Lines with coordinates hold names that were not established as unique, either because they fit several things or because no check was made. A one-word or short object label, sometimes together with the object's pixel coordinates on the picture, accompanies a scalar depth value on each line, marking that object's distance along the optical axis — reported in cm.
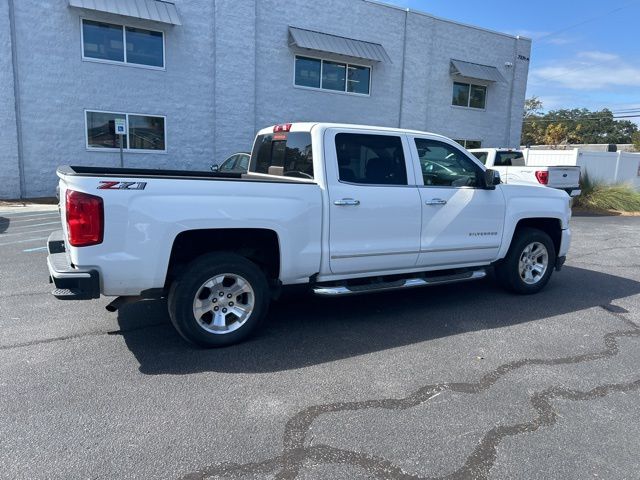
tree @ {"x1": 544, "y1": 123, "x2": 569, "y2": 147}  4138
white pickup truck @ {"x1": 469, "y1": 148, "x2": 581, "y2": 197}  1345
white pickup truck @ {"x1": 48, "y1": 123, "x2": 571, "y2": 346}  376
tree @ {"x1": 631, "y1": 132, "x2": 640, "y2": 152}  4699
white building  1479
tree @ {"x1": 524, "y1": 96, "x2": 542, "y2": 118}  5675
